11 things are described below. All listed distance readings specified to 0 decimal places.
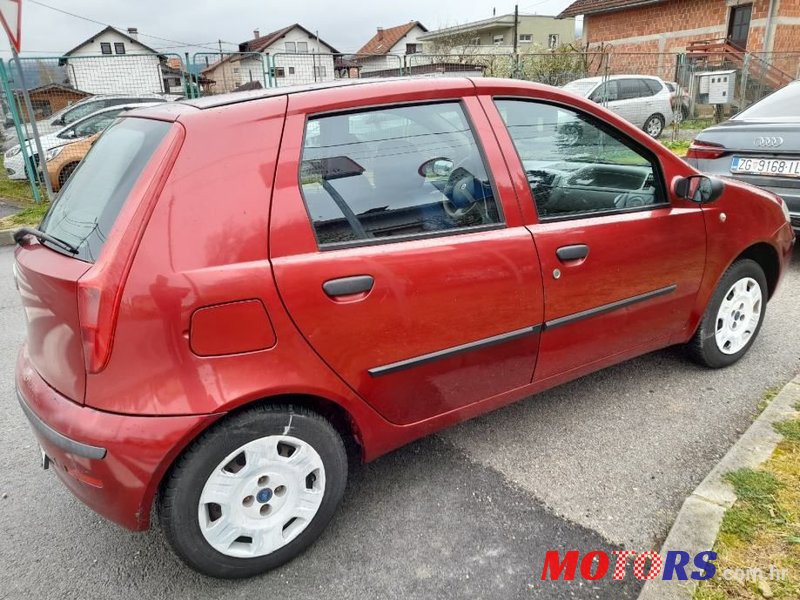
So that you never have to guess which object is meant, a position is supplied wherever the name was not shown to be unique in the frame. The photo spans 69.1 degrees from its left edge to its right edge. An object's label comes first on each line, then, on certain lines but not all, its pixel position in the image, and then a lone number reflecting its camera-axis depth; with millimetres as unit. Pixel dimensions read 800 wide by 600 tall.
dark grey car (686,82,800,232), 4754
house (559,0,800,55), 22125
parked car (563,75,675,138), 14711
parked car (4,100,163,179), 10367
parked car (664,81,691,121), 15664
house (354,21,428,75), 54569
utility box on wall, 15578
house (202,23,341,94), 11633
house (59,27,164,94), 10742
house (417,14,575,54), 43531
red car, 1779
